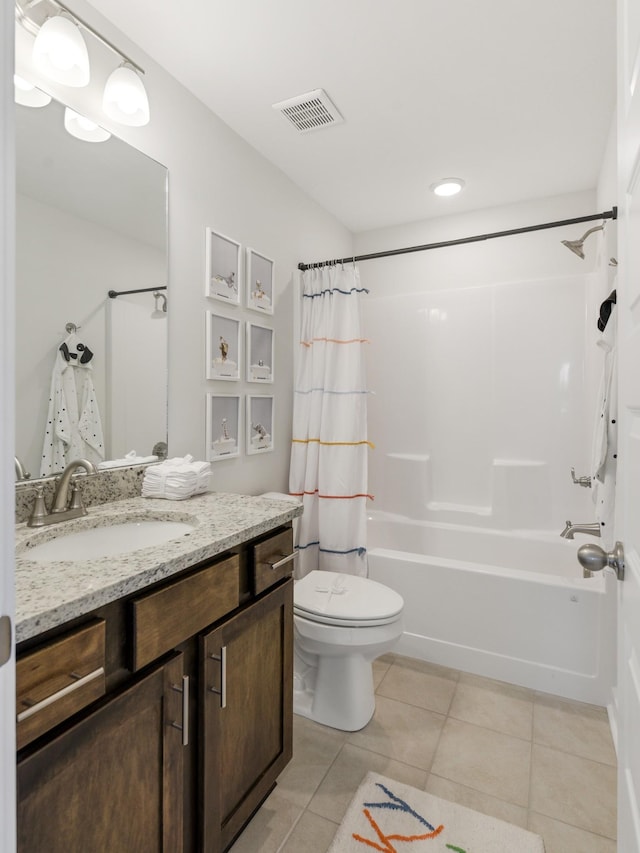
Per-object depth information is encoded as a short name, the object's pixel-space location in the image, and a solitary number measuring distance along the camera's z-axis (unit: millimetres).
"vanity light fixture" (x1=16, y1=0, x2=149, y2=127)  1217
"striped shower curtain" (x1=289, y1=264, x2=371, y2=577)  2355
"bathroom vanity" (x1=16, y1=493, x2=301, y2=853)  744
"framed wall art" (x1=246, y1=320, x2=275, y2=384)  2156
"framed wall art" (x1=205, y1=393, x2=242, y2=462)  1899
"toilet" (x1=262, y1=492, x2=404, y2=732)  1717
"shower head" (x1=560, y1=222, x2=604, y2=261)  2027
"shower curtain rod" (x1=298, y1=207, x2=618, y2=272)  1808
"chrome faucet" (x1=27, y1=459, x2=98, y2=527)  1214
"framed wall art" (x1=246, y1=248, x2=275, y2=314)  2145
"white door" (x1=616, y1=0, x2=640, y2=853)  694
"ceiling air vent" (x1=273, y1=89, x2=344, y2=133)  1820
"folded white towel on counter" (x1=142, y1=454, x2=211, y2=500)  1526
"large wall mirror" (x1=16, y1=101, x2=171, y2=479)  1266
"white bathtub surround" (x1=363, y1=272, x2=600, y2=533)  2691
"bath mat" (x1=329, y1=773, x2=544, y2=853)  1315
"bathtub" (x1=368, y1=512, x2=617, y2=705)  1997
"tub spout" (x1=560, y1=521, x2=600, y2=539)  1433
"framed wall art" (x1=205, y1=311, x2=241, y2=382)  1893
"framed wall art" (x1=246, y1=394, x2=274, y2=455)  2176
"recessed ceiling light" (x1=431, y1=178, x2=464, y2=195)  2523
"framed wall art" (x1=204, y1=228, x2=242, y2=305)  1881
